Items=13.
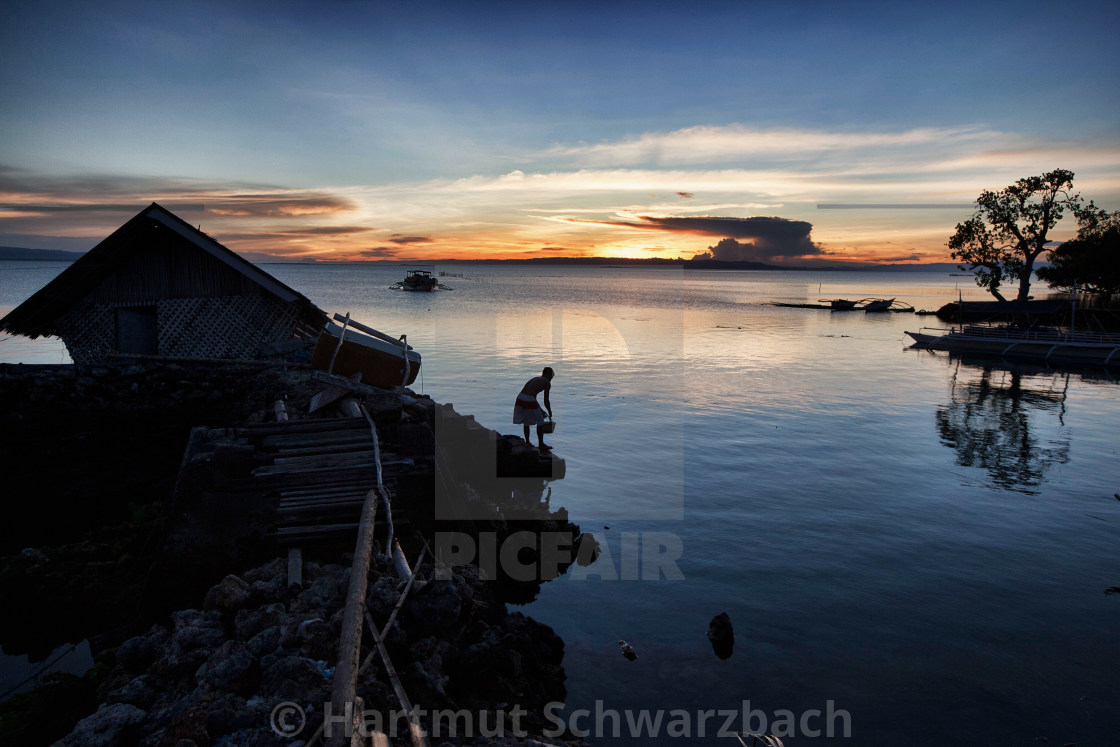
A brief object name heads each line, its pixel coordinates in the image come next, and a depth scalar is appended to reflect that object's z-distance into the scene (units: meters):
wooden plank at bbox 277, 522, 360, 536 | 8.23
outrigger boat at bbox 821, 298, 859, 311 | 96.19
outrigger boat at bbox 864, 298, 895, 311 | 95.81
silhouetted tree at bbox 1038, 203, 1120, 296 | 56.44
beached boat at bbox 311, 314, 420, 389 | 15.36
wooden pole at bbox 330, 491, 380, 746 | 5.01
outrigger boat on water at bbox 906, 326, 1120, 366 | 43.50
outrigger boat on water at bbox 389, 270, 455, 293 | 126.94
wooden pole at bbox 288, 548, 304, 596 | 7.11
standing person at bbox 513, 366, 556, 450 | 15.94
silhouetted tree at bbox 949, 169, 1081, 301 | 58.84
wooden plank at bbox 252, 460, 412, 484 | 8.82
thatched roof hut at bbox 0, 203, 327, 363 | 16.80
